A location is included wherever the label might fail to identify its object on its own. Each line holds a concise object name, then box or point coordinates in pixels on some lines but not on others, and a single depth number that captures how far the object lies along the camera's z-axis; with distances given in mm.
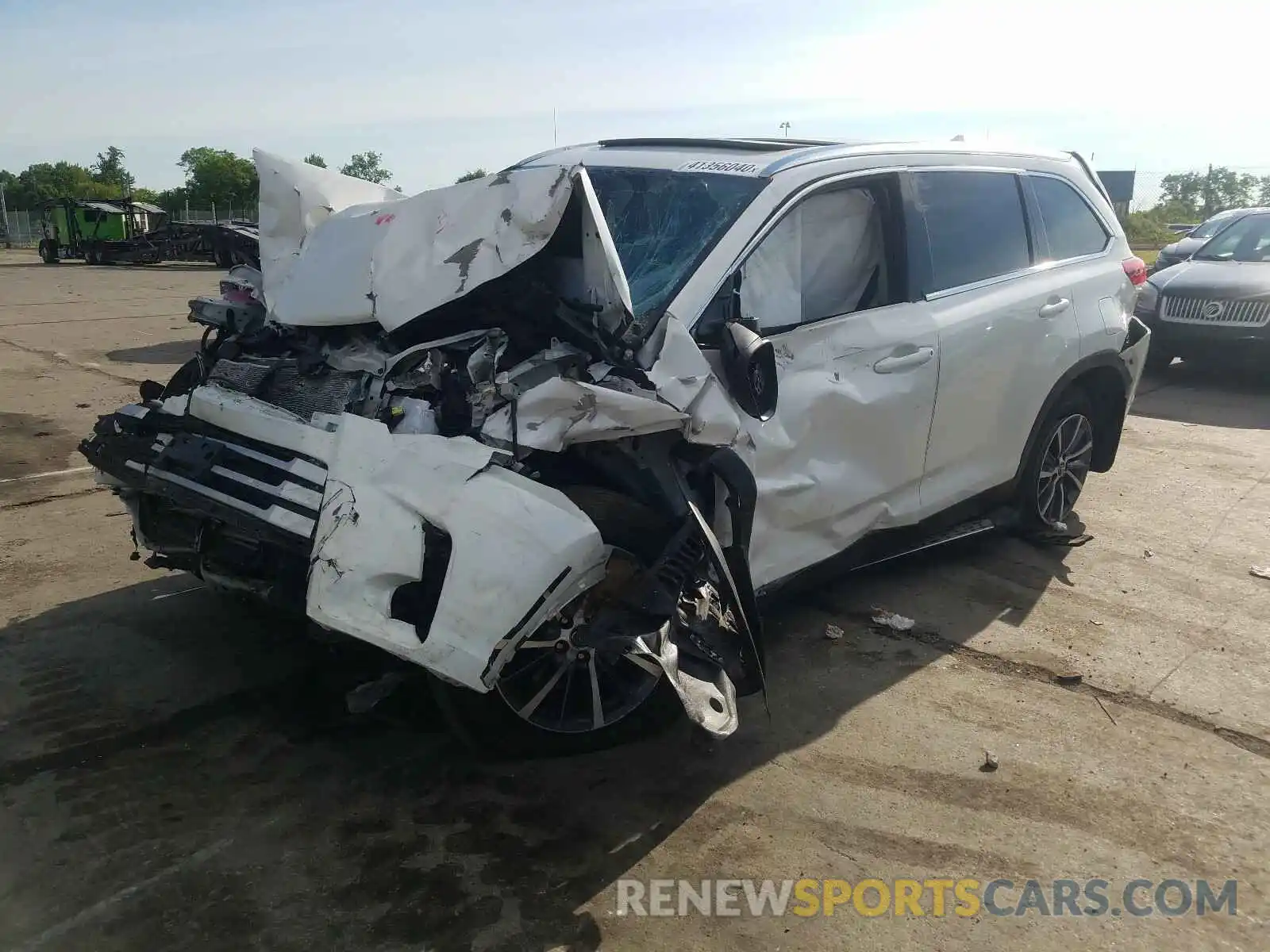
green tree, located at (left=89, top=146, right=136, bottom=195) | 85531
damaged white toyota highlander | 2955
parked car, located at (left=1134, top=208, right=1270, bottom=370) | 10016
